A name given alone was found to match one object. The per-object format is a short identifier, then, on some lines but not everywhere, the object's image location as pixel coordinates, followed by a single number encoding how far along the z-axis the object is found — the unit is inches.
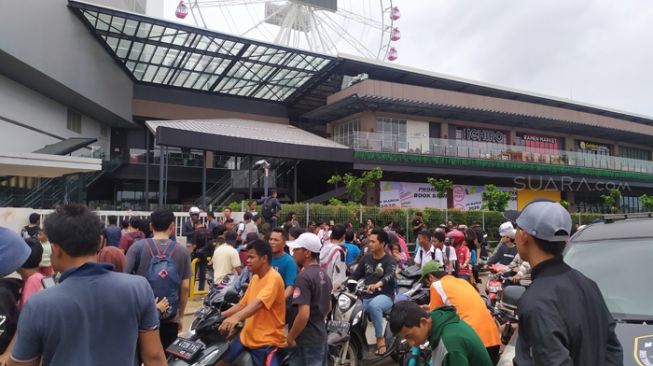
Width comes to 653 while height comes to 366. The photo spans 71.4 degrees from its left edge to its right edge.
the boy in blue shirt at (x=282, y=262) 183.6
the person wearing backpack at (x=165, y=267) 177.2
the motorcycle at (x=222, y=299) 178.1
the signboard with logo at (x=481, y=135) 1322.6
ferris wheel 1295.5
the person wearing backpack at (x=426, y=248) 303.6
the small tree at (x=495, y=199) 1074.1
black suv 120.2
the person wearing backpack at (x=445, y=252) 301.9
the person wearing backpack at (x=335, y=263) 258.7
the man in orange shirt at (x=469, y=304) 156.6
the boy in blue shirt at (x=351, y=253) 339.6
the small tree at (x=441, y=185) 1069.8
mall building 893.8
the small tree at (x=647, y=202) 1354.6
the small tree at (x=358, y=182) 948.6
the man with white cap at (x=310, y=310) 157.1
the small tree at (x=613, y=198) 1323.0
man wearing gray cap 73.7
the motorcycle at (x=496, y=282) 275.9
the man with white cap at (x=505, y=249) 313.1
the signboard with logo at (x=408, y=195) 1144.8
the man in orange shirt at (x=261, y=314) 155.1
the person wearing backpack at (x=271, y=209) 503.2
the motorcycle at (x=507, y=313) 128.7
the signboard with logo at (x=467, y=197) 1245.7
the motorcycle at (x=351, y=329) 206.7
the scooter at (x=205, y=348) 152.7
